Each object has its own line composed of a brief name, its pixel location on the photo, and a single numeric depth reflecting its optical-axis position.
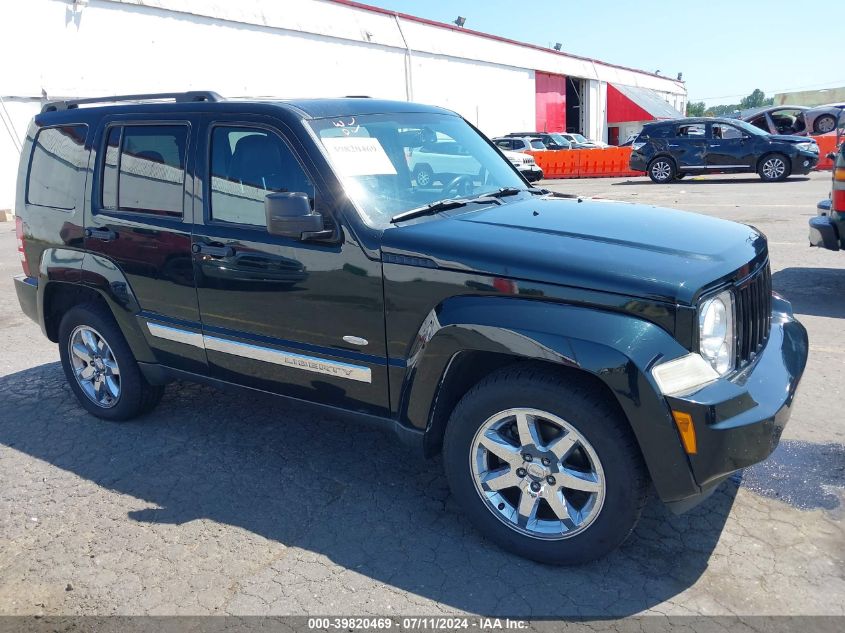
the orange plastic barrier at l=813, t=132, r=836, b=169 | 20.78
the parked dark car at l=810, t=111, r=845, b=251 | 6.61
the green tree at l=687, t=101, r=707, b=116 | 121.06
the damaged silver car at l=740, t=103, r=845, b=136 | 22.17
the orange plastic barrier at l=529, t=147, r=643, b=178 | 23.53
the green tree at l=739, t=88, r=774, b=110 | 153.79
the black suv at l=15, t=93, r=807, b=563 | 2.68
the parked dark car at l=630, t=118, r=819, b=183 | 17.20
